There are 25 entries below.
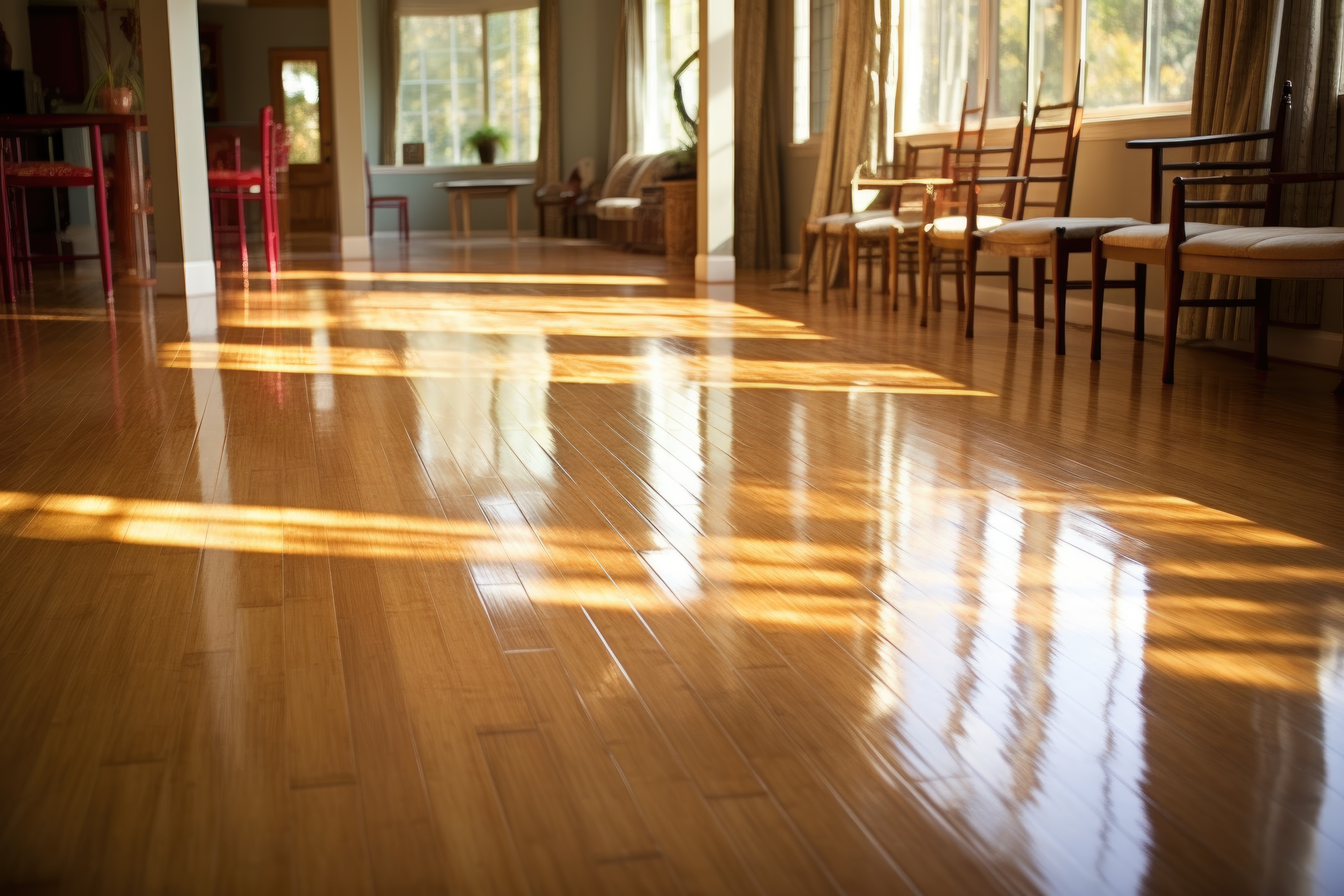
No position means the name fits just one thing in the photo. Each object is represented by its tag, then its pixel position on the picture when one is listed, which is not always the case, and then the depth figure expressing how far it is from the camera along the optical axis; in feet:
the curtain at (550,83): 45.32
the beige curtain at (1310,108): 12.93
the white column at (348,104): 30.83
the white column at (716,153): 23.85
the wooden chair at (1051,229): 13.93
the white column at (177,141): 21.47
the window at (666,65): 37.65
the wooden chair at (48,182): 20.21
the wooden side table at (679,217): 30.89
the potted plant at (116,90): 22.80
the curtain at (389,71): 46.47
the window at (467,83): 47.24
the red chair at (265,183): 26.53
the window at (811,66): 27.25
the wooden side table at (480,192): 43.27
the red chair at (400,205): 43.80
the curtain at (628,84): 41.42
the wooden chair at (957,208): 16.75
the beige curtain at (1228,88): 13.38
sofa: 36.45
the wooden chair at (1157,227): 12.38
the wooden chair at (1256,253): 10.23
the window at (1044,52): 16.44
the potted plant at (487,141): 46.65
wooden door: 47.44
